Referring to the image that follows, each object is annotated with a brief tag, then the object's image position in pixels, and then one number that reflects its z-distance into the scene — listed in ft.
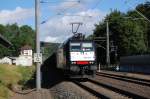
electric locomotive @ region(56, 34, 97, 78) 68.91
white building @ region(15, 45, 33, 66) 211.46
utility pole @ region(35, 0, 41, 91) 56.07
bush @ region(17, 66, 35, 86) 90.57
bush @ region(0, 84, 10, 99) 47.24
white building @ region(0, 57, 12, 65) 251.00
